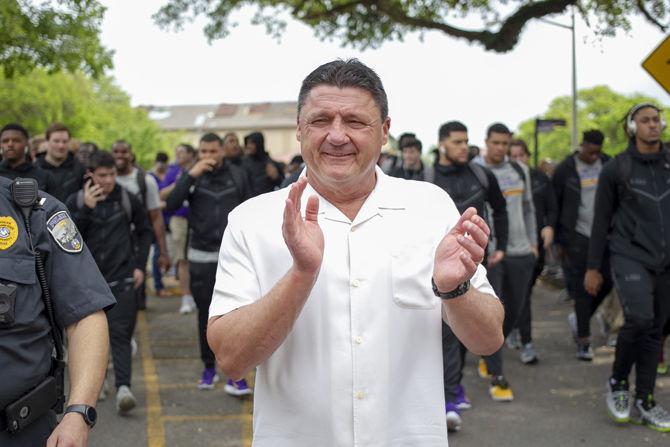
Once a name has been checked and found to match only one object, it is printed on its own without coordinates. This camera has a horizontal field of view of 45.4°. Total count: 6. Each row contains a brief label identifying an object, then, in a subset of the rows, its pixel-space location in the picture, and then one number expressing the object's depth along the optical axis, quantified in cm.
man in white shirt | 218
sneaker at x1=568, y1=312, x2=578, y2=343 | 813
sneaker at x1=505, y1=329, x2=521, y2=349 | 852
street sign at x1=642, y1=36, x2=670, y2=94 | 584
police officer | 240
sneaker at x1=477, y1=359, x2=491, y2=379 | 723
